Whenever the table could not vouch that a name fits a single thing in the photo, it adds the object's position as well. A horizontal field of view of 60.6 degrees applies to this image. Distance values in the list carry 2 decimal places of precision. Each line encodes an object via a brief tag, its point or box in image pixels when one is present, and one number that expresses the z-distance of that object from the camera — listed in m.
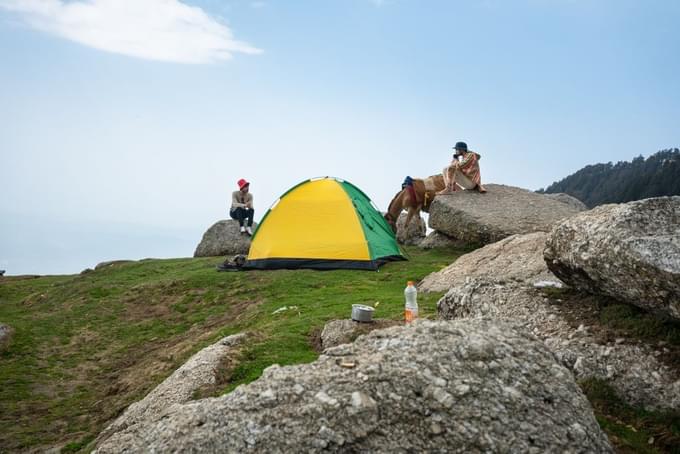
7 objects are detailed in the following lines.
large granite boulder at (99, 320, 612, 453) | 4.98
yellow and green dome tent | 20.33
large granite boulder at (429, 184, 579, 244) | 20.61
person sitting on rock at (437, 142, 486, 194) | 23.83
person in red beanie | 26.92
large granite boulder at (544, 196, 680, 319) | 6.87
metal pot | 10.17
